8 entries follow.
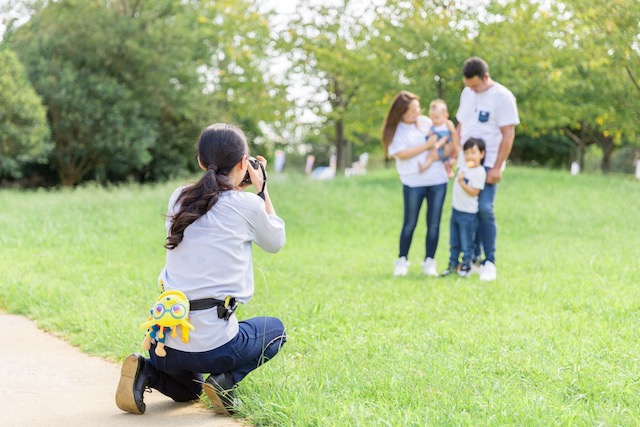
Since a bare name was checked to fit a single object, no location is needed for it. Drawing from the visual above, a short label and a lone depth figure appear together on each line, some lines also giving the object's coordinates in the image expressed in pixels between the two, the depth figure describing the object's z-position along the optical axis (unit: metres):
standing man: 7.46
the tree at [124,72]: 26.14
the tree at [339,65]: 21.61
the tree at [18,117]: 22.39
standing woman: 7.91
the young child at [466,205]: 7.62
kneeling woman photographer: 3.62
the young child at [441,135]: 7.86
